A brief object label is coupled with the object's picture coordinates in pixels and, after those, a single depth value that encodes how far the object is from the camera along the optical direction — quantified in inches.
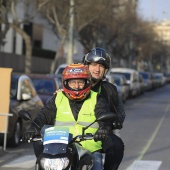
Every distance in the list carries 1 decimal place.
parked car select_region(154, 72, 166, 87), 2721.9
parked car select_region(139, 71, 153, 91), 2227.6
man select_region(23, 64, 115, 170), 209.9
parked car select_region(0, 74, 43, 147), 525.0
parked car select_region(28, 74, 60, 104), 721.3
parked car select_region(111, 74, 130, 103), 1325.3
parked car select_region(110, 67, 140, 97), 1638.8
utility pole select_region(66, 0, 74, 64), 1492.4
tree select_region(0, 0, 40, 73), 1186.0
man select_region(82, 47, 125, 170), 247.8
